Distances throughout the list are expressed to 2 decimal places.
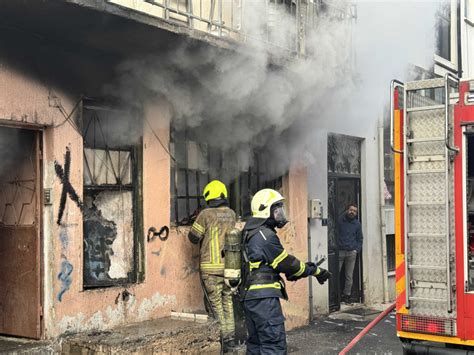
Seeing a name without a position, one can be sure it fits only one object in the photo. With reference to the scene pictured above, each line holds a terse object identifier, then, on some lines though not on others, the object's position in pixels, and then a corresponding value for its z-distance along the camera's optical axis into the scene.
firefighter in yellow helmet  7.20
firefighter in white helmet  5.59
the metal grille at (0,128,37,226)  6.18
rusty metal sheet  6.02
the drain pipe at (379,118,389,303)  11.74
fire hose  6.00
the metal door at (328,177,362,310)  10.61
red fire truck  5.31
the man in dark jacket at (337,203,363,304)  10.70
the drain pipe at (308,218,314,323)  9.65
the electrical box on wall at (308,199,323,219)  9.77
